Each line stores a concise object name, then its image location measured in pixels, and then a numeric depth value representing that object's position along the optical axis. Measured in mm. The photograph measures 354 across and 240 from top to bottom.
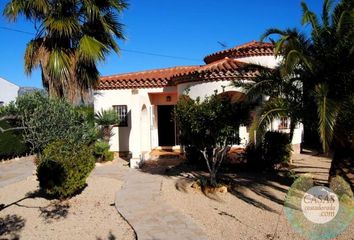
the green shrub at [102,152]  15517
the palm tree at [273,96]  7969
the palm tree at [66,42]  11609
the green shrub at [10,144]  17234
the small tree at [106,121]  16156
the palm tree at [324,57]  7535
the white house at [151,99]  14930
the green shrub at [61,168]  9156
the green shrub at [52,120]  7467
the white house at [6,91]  32188
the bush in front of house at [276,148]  13000
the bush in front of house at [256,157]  12961
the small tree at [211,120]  9672
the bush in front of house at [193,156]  13562
